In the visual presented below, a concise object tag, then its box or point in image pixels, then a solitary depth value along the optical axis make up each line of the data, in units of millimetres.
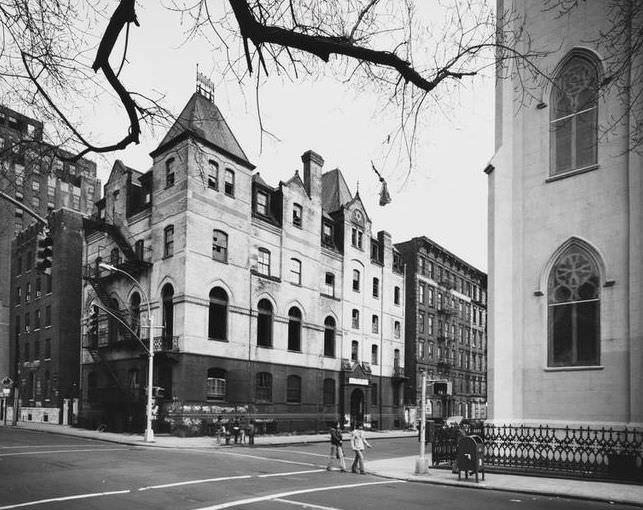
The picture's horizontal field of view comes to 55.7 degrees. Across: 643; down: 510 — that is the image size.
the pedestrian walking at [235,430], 32750
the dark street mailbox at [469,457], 17359
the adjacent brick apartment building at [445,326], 63188
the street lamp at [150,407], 31250
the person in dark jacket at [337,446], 20453
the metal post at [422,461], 19219
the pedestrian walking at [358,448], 19906
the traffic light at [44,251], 14344
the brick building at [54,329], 48375
